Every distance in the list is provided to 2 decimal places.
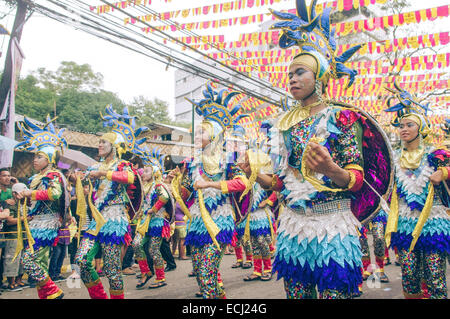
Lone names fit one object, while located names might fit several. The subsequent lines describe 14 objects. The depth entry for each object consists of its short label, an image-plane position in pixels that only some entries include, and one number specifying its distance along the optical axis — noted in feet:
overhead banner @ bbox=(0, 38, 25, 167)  26.53
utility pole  25.72
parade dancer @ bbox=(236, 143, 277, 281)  20.85
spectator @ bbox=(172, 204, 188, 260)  28.43
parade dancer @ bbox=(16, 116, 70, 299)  14.32
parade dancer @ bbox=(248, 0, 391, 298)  7.11
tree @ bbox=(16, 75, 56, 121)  77.15
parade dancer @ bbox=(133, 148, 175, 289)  19.79
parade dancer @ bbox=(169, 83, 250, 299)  11.43
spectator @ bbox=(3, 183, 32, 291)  19.58
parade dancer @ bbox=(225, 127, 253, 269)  13.39
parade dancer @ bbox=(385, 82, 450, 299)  11.46
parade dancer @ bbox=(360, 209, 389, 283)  18.58
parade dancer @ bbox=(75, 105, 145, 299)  13.34
